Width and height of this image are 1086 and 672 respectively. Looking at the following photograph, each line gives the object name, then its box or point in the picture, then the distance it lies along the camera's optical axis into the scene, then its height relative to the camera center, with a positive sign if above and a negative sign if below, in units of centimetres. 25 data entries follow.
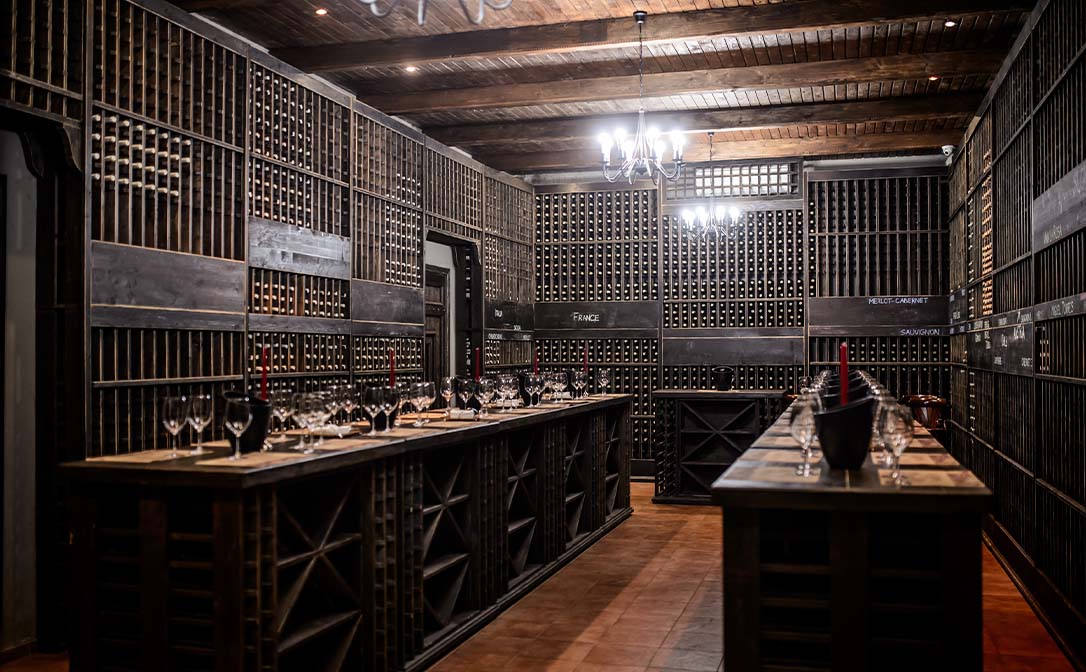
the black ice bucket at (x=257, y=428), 352 -31
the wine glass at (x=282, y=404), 364 -23
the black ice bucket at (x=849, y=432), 303 -29
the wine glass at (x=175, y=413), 343 -24
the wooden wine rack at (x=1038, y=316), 436 +16
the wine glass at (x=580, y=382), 734 -29
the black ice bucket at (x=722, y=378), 895 -32
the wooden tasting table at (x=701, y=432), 849 -81
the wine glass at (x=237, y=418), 339 -26
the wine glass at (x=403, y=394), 443 -23
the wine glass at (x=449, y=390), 538 -26
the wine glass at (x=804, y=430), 314 -29
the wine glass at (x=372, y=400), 414 -24
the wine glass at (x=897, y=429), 303 -29
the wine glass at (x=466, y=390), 528 -25
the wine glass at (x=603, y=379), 864 -33
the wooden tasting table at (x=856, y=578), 261 -68
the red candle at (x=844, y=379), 345 -13
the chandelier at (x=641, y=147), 627 +149
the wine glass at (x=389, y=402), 419 -25
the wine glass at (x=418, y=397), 471 -26
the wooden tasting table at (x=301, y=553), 307 -80
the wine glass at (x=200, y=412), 348 -24
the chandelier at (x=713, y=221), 1001 +142
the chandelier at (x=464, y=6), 340 +129
